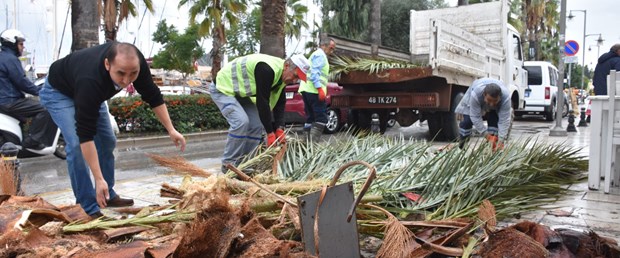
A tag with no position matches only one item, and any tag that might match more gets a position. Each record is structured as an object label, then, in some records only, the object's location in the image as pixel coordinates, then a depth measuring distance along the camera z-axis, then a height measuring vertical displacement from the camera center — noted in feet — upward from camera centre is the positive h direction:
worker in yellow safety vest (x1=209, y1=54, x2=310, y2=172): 16.40 +0.02
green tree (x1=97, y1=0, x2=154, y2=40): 52.60 +8.40
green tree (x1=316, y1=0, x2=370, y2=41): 92.68 +13.89
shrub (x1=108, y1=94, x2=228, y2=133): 36.63 -1.62
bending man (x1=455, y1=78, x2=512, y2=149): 21.09 -0.48
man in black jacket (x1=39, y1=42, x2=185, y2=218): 10.33 -0.21
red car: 39.19 -1.28
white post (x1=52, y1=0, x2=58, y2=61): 74.63 +9.65
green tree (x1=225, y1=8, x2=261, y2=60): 104.22 +11.25
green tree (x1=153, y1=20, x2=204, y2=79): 102.53 +8.70
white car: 60.49 +0.98
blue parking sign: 52.05 +5.10
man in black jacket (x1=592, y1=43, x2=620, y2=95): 30.50 +1.80
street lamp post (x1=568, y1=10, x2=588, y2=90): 140.13 +21.74
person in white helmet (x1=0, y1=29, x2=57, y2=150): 20.03 -0.19
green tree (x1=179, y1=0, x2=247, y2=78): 71.67 +10.69
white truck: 31.50 +1.55
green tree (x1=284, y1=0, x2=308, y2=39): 99.74 +14.94
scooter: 20.36 -1.80
